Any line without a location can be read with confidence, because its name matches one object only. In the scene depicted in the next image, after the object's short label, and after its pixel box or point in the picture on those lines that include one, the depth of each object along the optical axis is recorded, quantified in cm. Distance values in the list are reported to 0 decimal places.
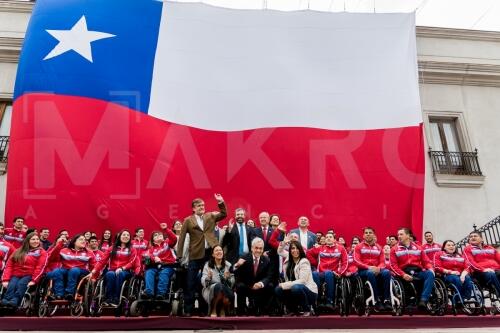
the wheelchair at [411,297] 451
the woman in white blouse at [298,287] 436
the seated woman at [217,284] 423
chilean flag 600
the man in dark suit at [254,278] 455
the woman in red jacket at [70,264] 470
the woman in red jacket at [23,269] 462
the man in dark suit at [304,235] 531
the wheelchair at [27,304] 453
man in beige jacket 436
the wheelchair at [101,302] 442
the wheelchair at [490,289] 493
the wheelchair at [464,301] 466
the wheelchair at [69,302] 442
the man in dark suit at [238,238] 476
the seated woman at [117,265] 474
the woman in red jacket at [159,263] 461
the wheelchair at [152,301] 430
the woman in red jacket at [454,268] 488
